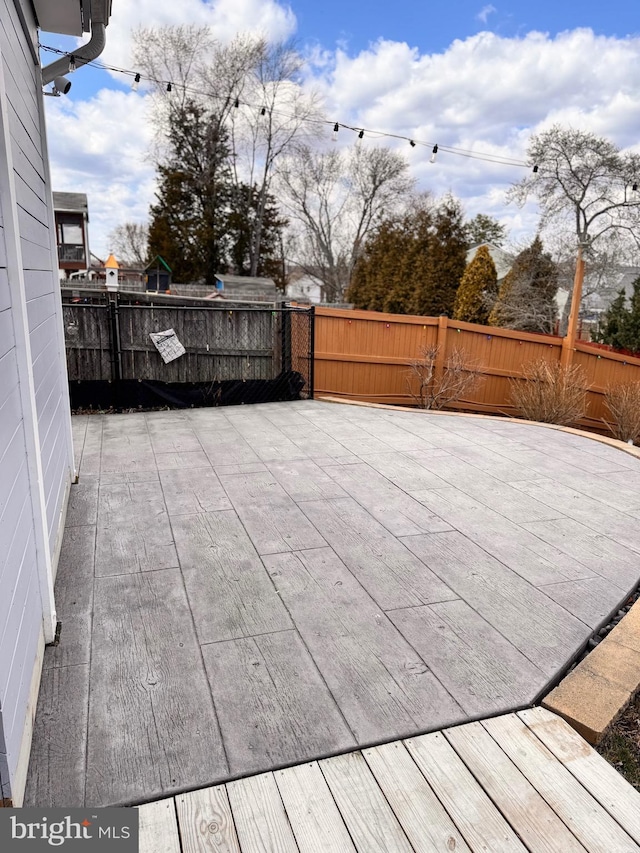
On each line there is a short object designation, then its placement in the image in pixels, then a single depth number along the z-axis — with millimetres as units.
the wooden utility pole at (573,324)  8367
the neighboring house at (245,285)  19288
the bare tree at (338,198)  24172
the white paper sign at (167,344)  6215
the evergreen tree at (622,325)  14719
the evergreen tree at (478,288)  17812
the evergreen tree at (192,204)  22609
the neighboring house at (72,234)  18000
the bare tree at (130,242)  32594
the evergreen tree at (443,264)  19438
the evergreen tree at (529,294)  16562
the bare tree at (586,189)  13633
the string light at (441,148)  7480
